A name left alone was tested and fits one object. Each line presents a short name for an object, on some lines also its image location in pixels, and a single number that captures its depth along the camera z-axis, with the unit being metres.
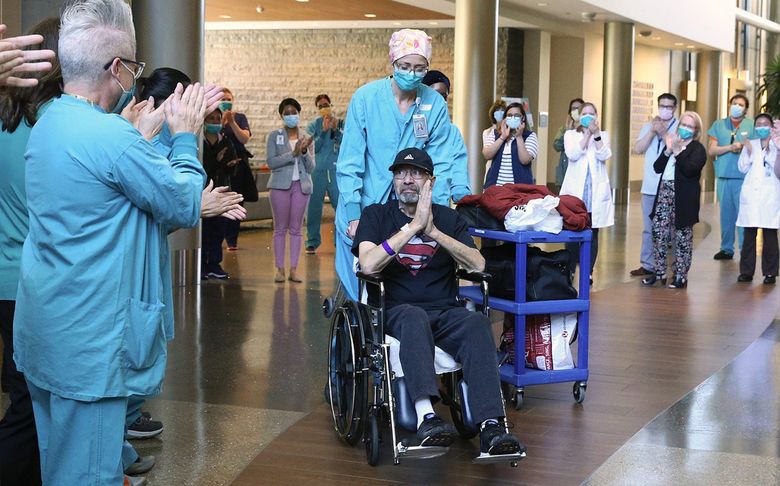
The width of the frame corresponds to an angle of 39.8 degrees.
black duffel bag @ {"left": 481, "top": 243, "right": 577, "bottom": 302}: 4.87
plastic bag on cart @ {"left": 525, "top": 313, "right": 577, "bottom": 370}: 4.93
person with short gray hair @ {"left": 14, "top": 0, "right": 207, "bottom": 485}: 2.51
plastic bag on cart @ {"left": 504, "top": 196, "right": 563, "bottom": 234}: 4.77
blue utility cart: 4.78
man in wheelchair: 3.76
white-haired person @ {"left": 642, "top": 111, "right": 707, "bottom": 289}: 8.65
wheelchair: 3.79
